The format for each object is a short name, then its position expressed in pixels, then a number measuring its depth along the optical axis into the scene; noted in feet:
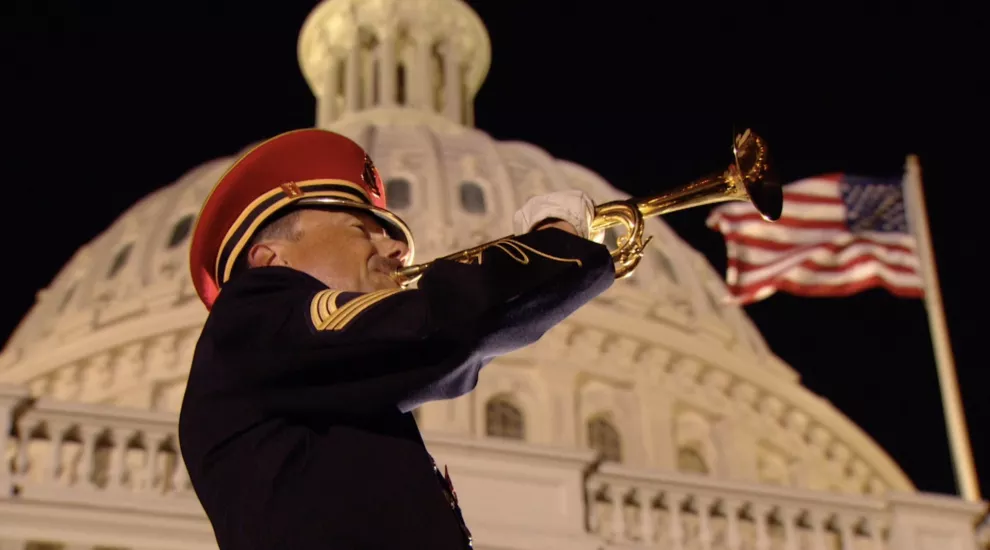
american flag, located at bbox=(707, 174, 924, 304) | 83.66
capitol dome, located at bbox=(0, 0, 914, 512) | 122.21
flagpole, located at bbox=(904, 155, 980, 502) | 81.61
